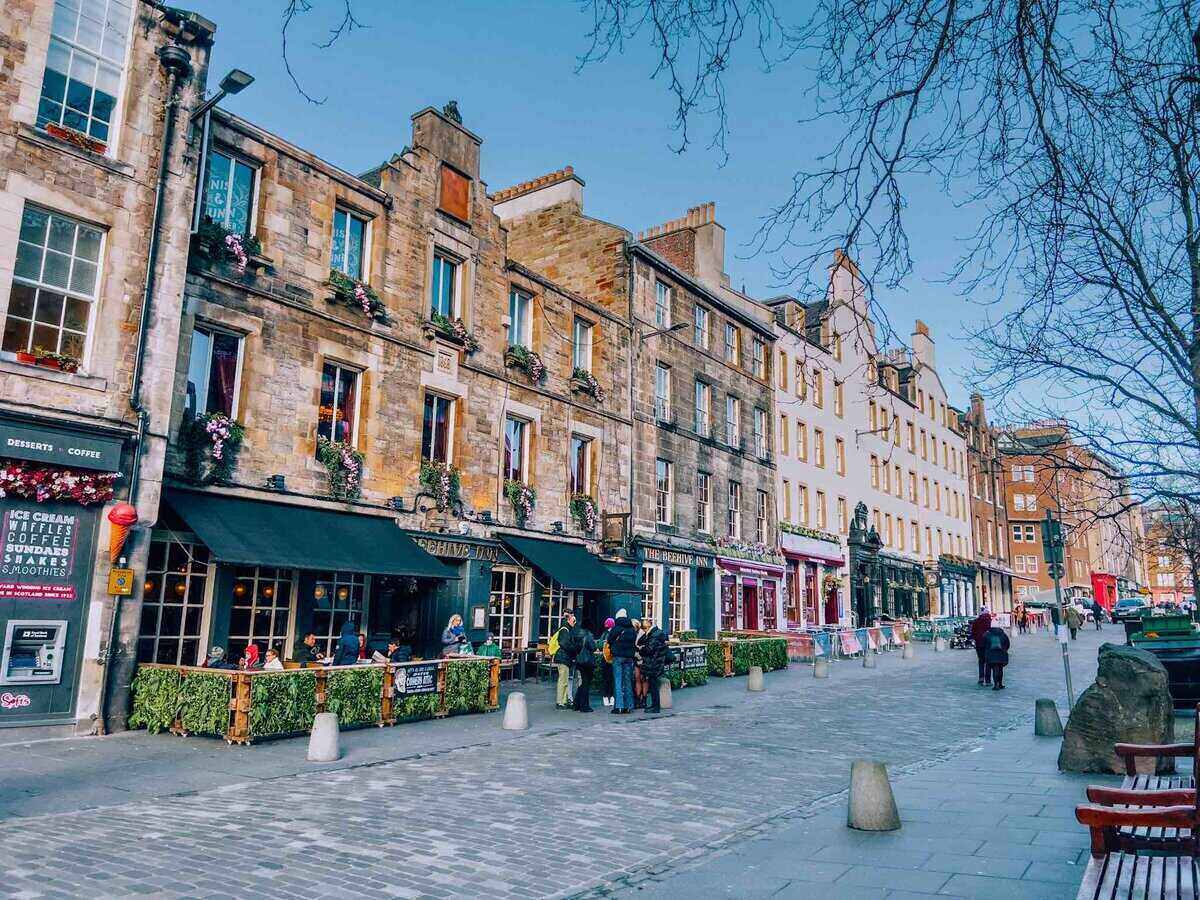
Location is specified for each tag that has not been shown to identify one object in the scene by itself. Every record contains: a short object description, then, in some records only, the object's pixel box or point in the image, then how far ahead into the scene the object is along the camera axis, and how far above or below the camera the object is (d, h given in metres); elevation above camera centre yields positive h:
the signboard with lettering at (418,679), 13.62 -1.09
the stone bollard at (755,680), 19.19 -1.40
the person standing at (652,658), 15.95 -0.81
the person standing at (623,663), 15.65 -0.89
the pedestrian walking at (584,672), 15.62 -1.05
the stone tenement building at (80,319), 11.38 +3.97
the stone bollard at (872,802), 7.17 -1.49
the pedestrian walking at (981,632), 20.84 -0.28
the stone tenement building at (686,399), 26.16 +7.02
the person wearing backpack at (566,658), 15.89 -0.84
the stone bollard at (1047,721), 12.38 -1.39
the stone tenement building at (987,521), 56.72 +6.61
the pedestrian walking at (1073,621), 41.66 +0.01
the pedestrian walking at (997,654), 19.75 -0.75
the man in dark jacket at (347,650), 14.20 -0.68
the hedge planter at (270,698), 11.38 -1.26
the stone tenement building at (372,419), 14.33 +3.81
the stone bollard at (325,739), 10.38 -1.55
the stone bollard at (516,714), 13.29 -1.56
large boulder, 8.89 -0.92
